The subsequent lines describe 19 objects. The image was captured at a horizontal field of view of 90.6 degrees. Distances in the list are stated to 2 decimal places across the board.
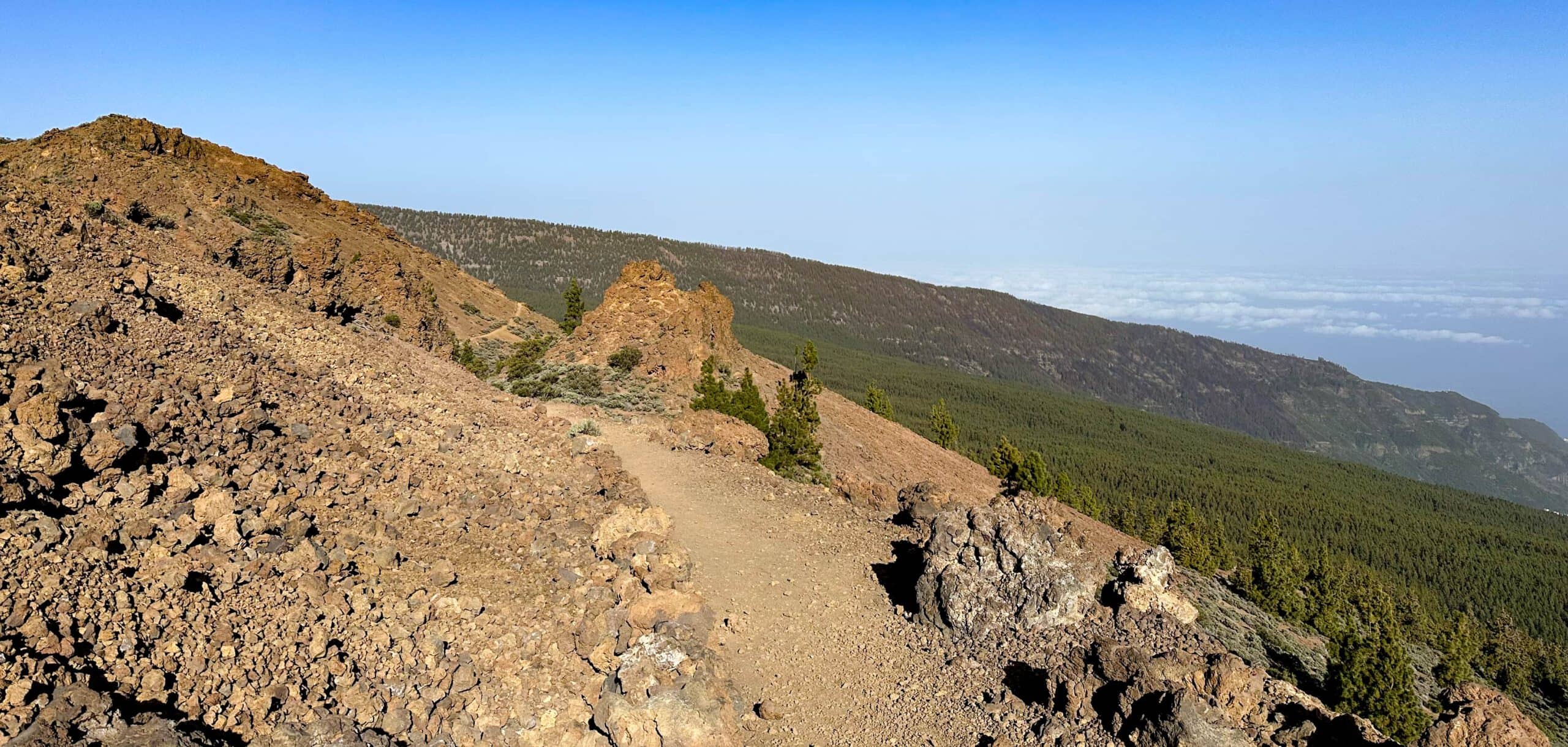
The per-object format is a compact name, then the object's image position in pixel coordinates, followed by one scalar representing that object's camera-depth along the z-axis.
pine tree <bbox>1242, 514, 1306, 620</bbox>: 42.09
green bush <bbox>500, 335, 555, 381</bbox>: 32.34
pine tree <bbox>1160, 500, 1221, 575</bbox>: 50.16
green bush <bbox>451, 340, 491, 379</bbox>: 33.03
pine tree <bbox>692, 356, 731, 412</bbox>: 28.25
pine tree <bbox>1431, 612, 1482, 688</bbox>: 38.66
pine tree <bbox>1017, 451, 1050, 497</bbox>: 44.53
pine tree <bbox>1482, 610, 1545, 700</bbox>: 51.86
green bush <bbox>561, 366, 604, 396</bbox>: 29.30
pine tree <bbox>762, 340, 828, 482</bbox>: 24.72
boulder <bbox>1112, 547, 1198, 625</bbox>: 14.16
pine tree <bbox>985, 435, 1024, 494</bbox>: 44.66
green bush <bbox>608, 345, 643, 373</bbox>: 31.84
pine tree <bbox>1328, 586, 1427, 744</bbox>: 24.02
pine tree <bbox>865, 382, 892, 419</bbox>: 53.66
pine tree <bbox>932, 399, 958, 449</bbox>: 58.38
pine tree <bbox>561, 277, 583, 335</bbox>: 45.16
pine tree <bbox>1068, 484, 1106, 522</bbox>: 58.34
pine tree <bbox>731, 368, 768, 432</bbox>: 28.50
